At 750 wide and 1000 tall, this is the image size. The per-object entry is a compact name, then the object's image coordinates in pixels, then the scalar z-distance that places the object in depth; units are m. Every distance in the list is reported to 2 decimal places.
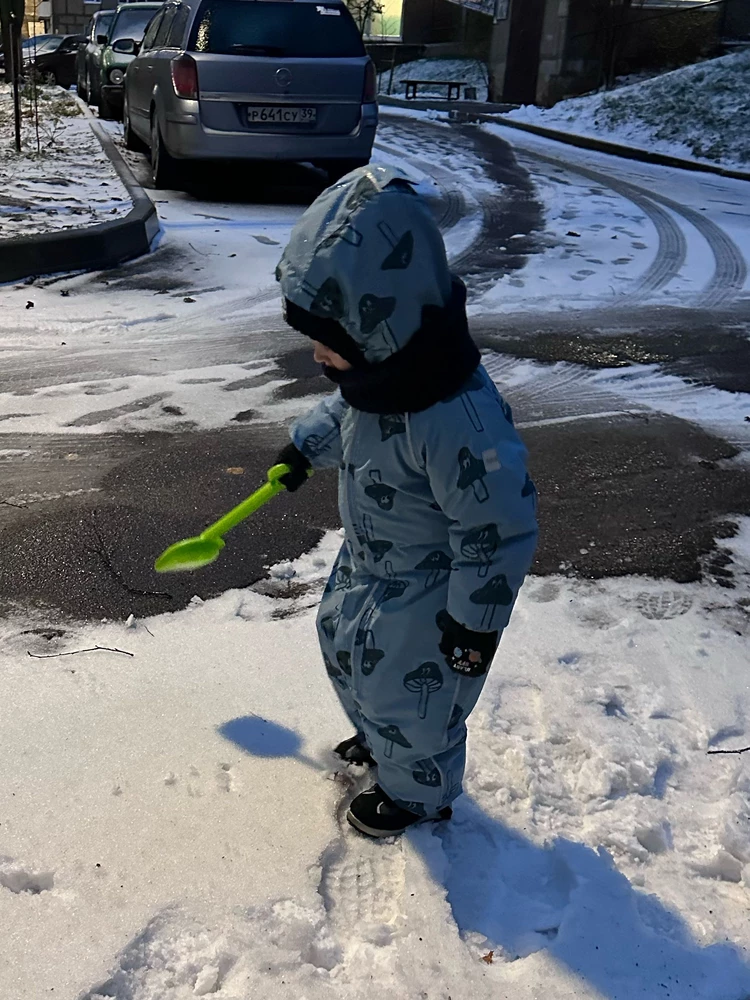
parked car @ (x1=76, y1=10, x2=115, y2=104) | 14.65
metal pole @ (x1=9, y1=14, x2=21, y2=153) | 8.52
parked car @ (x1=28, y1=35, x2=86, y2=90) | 21.05
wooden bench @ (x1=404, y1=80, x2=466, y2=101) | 22.52
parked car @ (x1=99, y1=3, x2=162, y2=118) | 13.13
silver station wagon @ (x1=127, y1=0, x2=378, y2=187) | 7.61
